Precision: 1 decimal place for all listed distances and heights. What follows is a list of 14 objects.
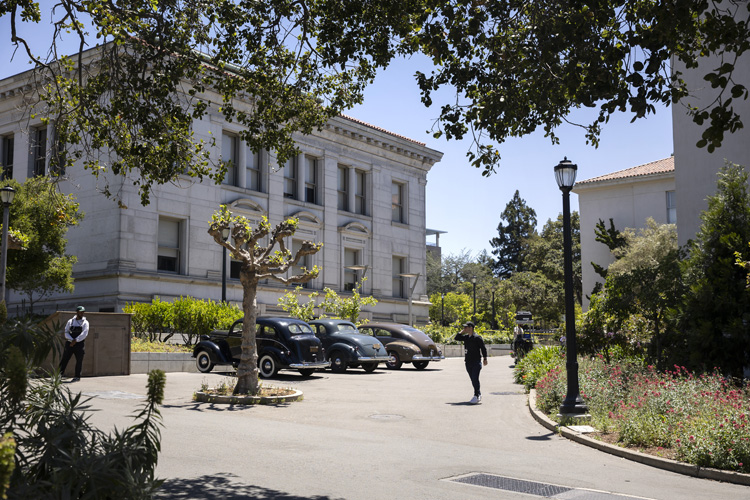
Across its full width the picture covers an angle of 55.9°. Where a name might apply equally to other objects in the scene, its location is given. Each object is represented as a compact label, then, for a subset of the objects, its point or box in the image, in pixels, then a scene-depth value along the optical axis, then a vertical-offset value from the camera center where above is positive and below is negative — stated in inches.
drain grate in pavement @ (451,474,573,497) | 290.4 -69.2
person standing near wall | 683.4 -14.5
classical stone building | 1269.7 +226.0
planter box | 821.9 -46.3
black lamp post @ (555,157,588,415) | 498.6 +12.8
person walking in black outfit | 628.1 -29.1
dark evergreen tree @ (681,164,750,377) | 559.8 +28.3
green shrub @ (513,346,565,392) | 714.2 -45.9
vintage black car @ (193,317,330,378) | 811.4 -29.7
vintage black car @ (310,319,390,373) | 934.4 -31.7
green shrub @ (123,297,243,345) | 1074.8 +7.2
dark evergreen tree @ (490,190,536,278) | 3973.9 +502.9
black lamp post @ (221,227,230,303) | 1140.3 +63.9
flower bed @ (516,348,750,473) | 346.3 -53.3
